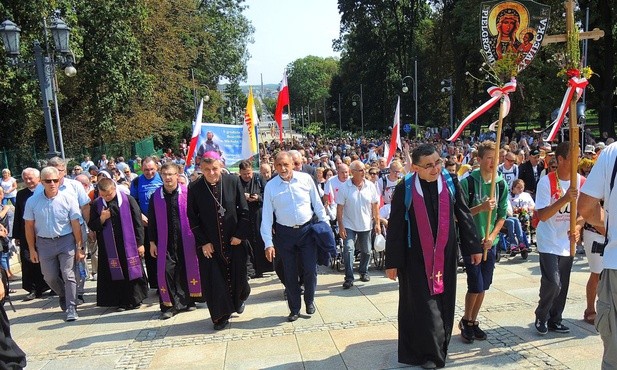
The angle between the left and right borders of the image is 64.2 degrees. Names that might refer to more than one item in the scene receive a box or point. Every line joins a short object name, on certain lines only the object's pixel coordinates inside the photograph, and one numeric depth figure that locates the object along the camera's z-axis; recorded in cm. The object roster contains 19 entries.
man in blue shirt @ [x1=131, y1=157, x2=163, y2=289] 749
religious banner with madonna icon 507
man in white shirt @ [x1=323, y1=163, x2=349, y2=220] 799
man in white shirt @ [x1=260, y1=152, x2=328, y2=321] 573
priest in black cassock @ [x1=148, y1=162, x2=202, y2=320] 631
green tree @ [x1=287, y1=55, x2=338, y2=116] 10675
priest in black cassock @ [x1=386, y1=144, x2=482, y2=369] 417
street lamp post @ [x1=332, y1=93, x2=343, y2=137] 6600
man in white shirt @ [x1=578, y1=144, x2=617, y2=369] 287
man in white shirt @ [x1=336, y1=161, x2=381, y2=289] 722
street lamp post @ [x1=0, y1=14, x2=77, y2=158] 1121
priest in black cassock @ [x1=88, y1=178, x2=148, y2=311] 673
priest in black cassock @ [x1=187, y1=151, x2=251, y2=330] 569
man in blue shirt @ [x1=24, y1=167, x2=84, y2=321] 614
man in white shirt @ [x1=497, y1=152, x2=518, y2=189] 980
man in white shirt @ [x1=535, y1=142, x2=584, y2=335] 460
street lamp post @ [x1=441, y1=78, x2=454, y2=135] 2516
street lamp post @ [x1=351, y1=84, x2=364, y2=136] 5441
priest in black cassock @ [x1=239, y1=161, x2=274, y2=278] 768
